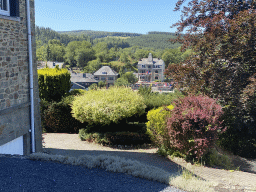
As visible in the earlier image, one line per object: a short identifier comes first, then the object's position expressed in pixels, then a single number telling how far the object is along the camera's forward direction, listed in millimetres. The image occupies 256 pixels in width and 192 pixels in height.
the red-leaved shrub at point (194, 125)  7867
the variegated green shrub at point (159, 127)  8914
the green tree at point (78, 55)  119938
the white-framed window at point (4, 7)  7149
